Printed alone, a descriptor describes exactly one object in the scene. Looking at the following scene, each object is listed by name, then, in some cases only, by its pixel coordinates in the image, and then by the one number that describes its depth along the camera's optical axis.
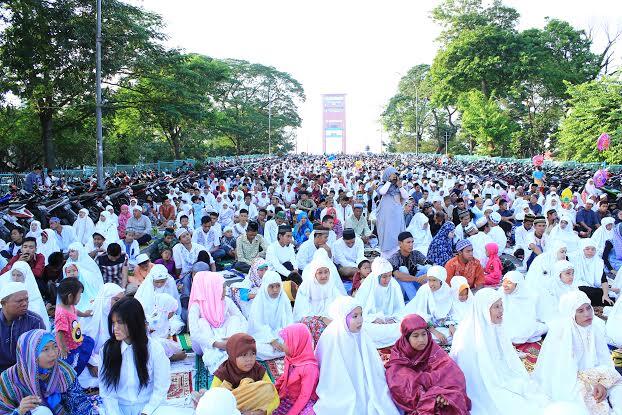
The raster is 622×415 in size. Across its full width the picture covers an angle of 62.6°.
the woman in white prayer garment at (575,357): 2.89
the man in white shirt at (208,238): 7.33
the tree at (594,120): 17.38
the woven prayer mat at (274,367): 3.89
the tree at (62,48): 13.72
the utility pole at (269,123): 39.41
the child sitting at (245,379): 2.79
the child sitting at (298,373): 3.20
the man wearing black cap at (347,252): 6.18
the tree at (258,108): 39.78
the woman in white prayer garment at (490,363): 3.05
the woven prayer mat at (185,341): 4.34
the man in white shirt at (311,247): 6.18
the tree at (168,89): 16.39
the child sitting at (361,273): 5.13
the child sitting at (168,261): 5.92
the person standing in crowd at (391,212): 6.69
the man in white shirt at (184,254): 5.95
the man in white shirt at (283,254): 6.04
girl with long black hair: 2.81
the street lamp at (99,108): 12.01
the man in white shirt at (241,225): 7.86
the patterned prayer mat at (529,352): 4.04
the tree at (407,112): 47.12
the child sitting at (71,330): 3.37
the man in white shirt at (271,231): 7.60
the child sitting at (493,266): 5.79
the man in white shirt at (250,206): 10.23
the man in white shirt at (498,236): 7.39
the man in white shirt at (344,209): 9.30
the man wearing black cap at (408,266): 5.40
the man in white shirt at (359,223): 8.12
